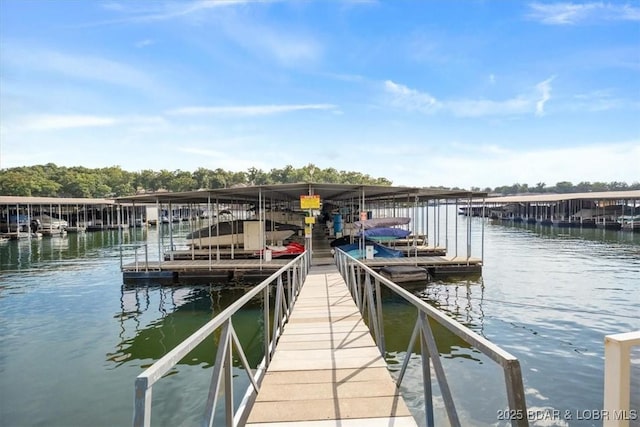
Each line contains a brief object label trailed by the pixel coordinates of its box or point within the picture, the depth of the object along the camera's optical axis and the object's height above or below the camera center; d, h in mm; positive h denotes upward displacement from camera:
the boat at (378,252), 16594 -2054
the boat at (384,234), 19000 -1477
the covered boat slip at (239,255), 14875 -2220
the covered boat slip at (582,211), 42700 -1513
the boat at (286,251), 17016 -1979
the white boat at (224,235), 20291 -1512
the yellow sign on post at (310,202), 12781 +57
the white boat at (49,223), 42156 -1614
